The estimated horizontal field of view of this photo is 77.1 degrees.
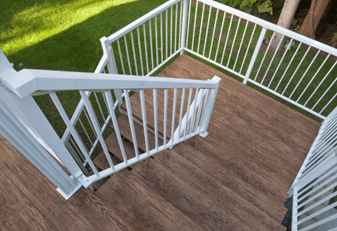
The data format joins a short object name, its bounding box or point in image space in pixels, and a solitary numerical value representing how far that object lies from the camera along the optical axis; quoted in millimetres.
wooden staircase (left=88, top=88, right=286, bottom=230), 1694
